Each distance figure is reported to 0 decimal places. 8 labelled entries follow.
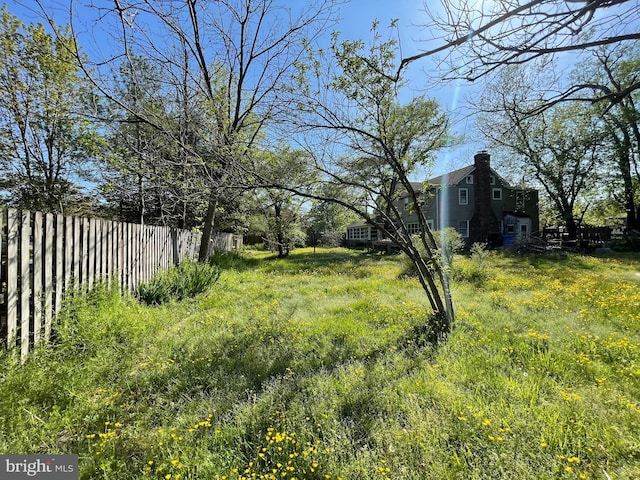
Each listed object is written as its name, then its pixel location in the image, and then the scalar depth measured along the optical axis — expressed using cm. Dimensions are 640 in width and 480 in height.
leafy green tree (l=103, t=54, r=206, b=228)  408
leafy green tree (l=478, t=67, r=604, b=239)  1756
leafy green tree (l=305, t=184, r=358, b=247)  2416
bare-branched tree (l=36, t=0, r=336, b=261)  354
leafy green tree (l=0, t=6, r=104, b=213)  737
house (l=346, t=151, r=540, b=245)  2056
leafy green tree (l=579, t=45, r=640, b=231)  1370
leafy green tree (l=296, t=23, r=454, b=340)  350
